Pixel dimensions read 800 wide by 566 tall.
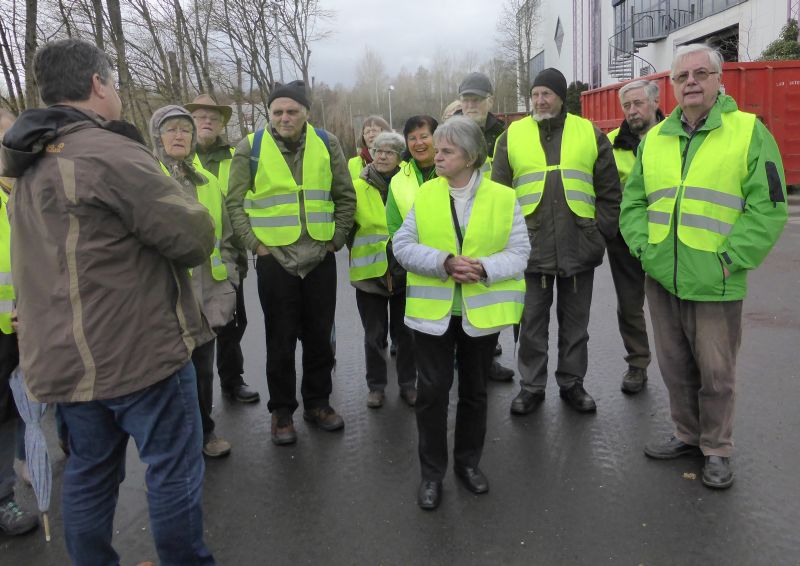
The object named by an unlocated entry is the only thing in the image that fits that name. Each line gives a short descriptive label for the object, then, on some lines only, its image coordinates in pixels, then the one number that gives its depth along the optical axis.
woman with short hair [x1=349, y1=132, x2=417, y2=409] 4.45
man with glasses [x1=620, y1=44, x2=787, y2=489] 3.07
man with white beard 4.01
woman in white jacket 3.04
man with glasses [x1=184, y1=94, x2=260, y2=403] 4.68
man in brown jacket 2.14
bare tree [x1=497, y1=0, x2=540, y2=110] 39.66
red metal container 12.97
